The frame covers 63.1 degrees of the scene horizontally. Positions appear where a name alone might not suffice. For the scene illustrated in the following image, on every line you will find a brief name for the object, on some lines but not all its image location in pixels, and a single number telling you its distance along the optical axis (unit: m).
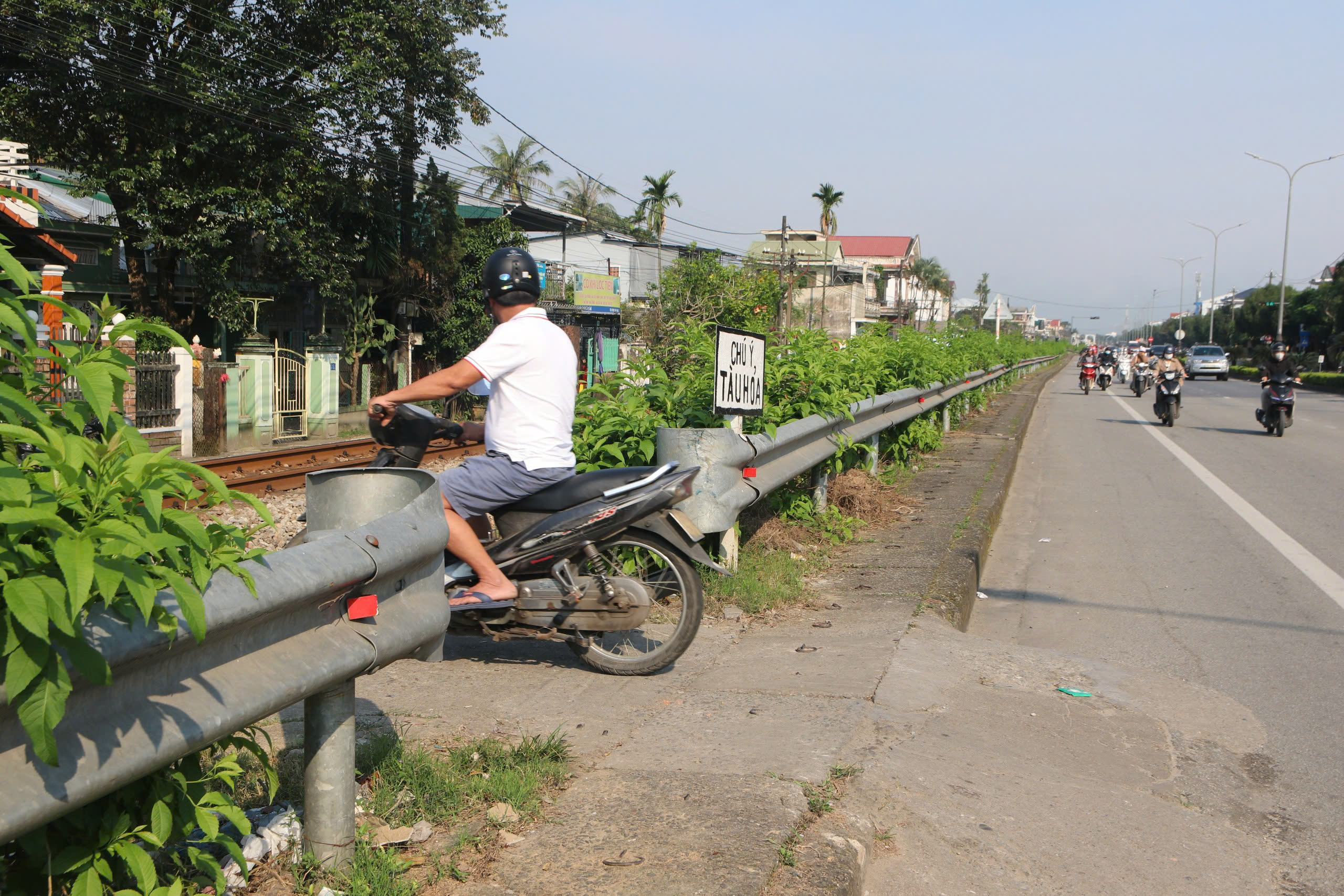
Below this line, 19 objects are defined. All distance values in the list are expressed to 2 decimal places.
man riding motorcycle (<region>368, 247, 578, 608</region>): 4.44
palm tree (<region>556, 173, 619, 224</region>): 75.81
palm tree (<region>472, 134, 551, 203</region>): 66.31
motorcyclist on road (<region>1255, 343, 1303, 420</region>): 18.11
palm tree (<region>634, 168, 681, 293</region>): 66.56
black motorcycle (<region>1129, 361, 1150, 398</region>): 32.39
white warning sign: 5.80
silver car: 50.00
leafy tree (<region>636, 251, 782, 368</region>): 18.19
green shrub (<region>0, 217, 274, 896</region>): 1.53
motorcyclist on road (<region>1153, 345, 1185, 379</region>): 20.30
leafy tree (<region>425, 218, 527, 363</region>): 29.84
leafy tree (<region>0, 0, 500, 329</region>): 20.56
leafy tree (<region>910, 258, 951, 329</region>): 109.94
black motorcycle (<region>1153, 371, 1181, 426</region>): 20.28
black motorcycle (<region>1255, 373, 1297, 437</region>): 18.06
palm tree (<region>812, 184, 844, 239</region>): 81.88
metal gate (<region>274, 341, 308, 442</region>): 20.70
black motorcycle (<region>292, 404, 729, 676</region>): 4.51
